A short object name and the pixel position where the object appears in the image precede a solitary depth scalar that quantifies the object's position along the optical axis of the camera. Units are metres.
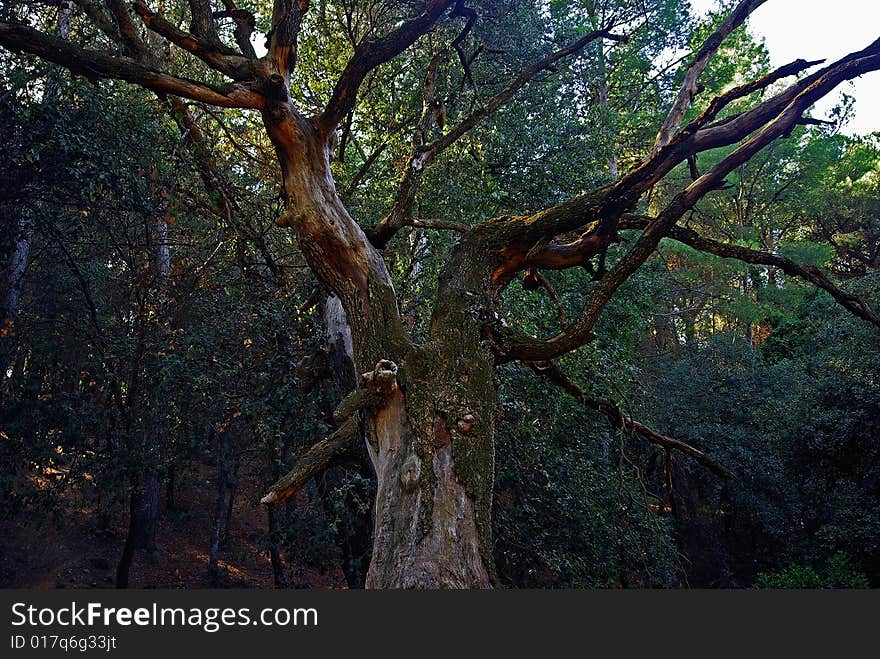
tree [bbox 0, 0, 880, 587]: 2.83
